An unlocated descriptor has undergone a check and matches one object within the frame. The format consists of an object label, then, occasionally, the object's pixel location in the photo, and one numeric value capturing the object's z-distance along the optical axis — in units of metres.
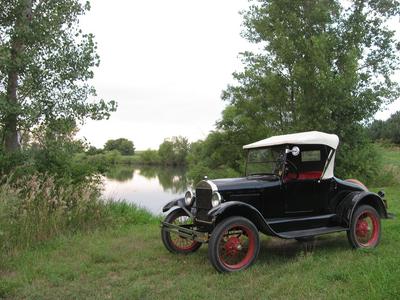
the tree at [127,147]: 68.56
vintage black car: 6.02
